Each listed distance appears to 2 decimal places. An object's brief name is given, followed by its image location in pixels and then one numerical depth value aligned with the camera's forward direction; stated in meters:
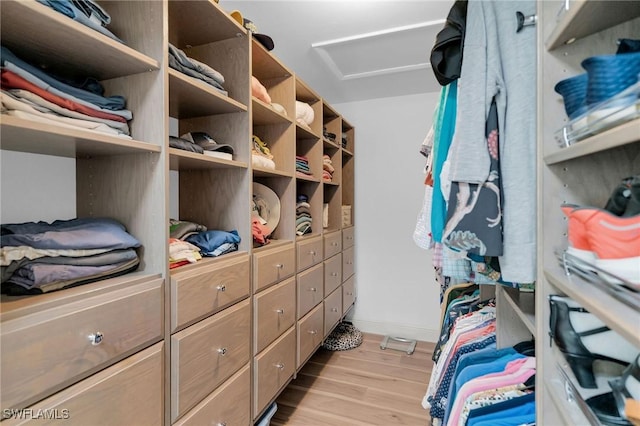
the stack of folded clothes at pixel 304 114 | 1.97
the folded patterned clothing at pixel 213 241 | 1.20
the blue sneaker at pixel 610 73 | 0.47
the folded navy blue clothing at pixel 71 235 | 0.70
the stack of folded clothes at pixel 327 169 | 2.40
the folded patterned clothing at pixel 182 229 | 1.17
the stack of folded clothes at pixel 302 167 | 1.97
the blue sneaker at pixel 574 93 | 0.57
